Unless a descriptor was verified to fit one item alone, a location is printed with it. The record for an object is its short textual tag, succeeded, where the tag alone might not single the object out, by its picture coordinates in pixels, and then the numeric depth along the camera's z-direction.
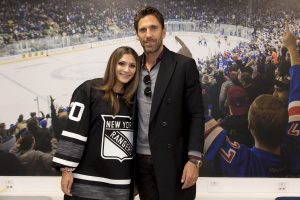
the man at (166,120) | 1.70
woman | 1.75
